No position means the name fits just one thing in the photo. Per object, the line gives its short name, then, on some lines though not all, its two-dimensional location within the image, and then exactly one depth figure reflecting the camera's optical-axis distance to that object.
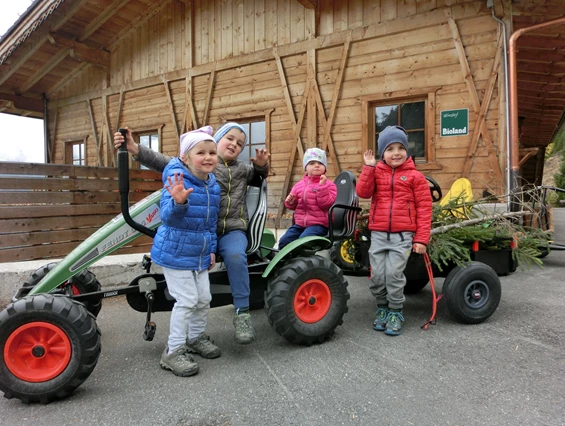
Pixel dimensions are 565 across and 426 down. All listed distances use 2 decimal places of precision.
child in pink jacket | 3.40
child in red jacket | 2.96
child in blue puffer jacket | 2.32
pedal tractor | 1.99
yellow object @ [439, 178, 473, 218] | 3.61
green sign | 6.52
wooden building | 6.45
